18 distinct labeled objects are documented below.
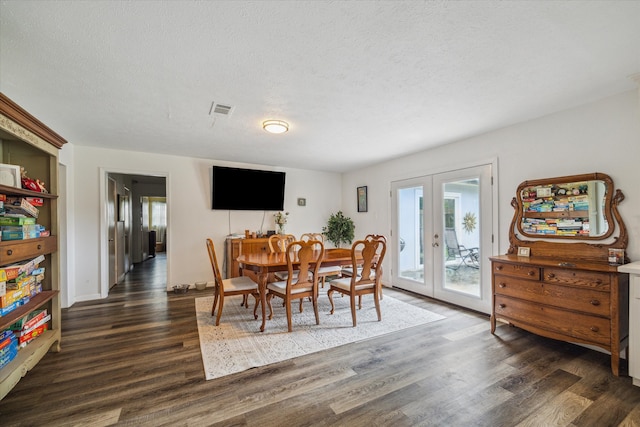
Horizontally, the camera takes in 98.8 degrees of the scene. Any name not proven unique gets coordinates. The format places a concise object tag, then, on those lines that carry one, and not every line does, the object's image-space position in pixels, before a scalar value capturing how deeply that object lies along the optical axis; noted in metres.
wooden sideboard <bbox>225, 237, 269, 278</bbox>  4.80
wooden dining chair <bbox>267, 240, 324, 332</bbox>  3.01
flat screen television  4.98
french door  3.55
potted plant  5.92
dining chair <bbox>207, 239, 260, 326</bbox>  3.15
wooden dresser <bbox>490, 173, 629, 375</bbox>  2.20
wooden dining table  3.02
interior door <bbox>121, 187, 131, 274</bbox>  6.07
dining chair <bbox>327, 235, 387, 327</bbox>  3.21
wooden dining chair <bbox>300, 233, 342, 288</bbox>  3.63
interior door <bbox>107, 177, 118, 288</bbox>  4.63
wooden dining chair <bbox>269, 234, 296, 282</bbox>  3.73
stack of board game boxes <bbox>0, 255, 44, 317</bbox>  1.94
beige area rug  2.42
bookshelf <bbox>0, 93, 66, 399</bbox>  1.89
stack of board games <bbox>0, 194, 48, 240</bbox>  2.05
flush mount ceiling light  3.06
